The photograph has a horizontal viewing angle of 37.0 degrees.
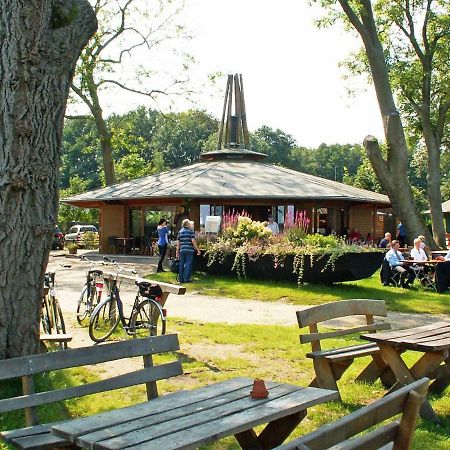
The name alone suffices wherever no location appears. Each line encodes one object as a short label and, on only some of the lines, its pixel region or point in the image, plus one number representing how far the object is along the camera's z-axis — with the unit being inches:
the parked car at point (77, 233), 1390.7
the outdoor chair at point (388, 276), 665.6
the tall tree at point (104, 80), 1252.5
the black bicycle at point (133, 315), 344.2
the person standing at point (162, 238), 740.6
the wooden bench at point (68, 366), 148.9
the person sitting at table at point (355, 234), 1153.4
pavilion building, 1047.6
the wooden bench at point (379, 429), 95.6
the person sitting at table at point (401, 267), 656.4
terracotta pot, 154.4
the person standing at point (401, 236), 975.8
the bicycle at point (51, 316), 334.3
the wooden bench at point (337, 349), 231.0
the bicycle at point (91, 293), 402.3
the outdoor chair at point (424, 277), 651.6
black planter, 611.5
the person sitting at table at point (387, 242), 834.9
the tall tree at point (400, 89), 830.5
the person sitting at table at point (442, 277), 621.3
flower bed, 614.9
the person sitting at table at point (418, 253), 670.5
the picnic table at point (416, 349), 217.8
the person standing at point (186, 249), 669.9
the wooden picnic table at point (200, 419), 123.5
